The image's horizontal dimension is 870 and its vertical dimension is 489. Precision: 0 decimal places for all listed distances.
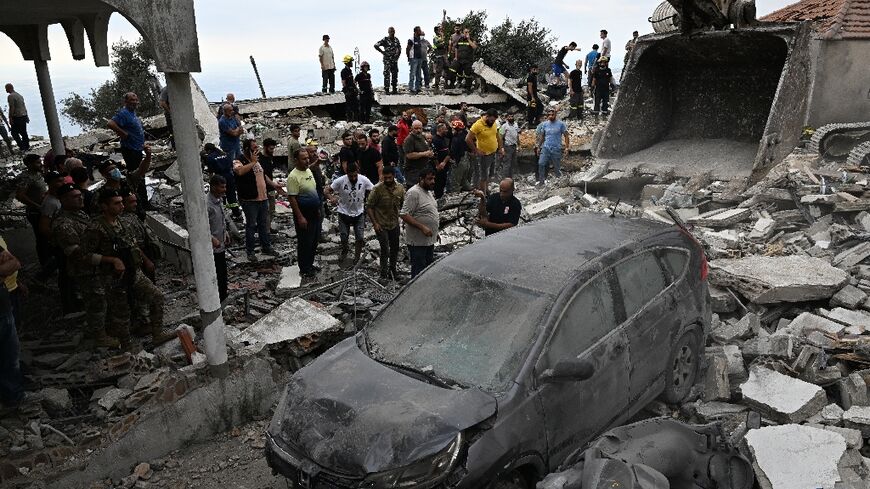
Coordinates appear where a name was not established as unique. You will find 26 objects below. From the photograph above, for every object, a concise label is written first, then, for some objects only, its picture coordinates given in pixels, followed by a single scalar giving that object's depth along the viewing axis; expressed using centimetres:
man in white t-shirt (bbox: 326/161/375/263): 796
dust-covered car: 355
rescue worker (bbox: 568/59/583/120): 1630
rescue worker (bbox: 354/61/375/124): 1645
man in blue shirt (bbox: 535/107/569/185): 1193
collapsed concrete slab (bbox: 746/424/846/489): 400
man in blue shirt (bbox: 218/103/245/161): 1062
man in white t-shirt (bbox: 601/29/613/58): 1784
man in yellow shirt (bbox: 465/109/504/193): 1134
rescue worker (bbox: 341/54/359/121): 1705
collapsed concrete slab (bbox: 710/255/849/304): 625
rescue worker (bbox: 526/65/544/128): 1614
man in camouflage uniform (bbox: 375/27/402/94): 1836
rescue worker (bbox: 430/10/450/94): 2012
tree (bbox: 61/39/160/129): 2173
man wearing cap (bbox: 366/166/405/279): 760
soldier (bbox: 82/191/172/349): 573
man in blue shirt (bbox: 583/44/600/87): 1825
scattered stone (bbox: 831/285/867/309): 619
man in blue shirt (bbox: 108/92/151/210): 955
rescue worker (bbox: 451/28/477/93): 1944
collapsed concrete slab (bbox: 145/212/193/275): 845
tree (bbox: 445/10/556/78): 2256
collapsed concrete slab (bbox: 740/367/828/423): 481
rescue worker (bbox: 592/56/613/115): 1619
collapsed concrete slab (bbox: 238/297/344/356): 598
